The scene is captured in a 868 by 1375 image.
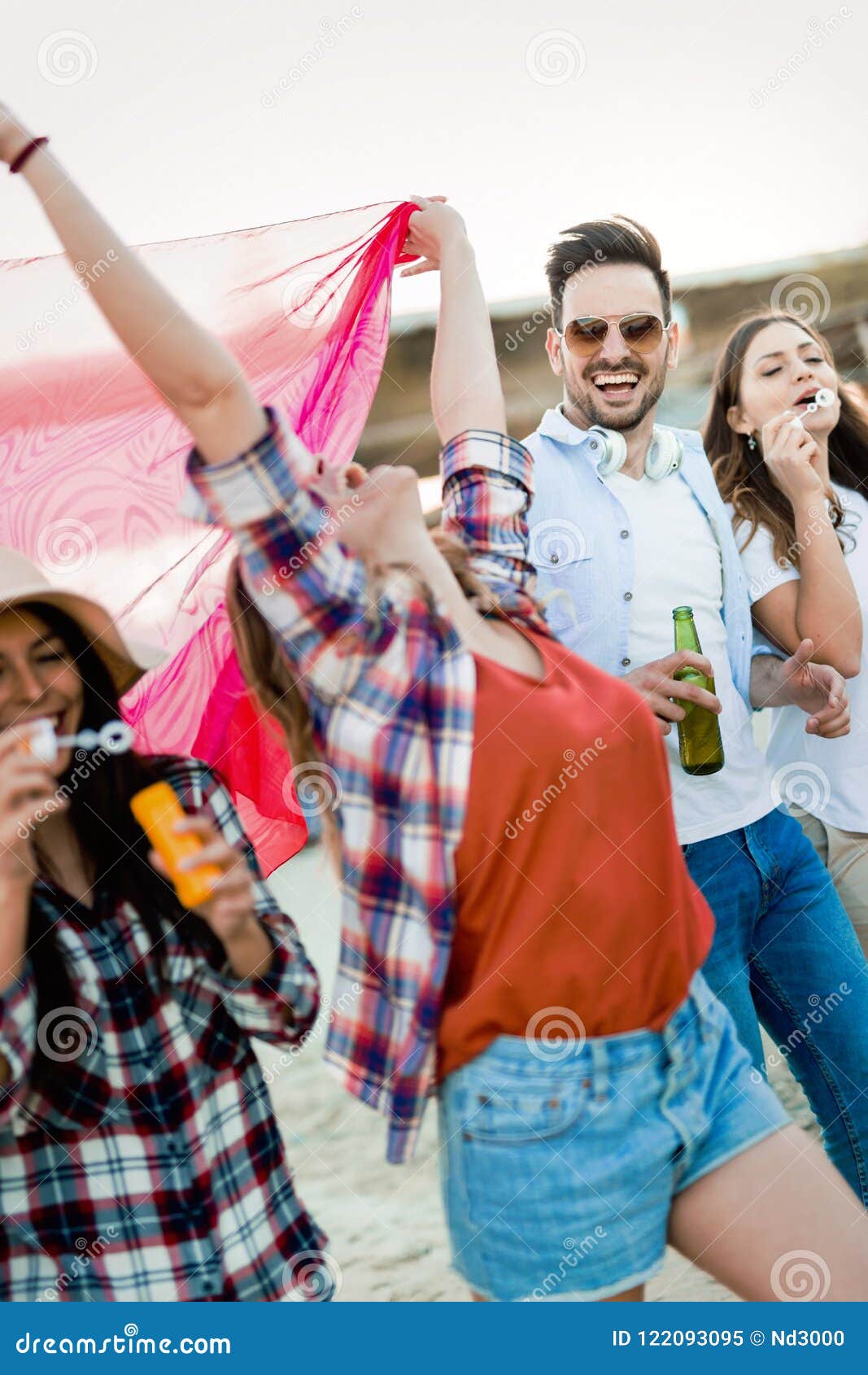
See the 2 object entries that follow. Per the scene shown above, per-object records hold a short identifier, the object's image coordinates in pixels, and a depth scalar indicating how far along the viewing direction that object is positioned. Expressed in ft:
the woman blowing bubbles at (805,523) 9.14
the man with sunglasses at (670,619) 8.09
